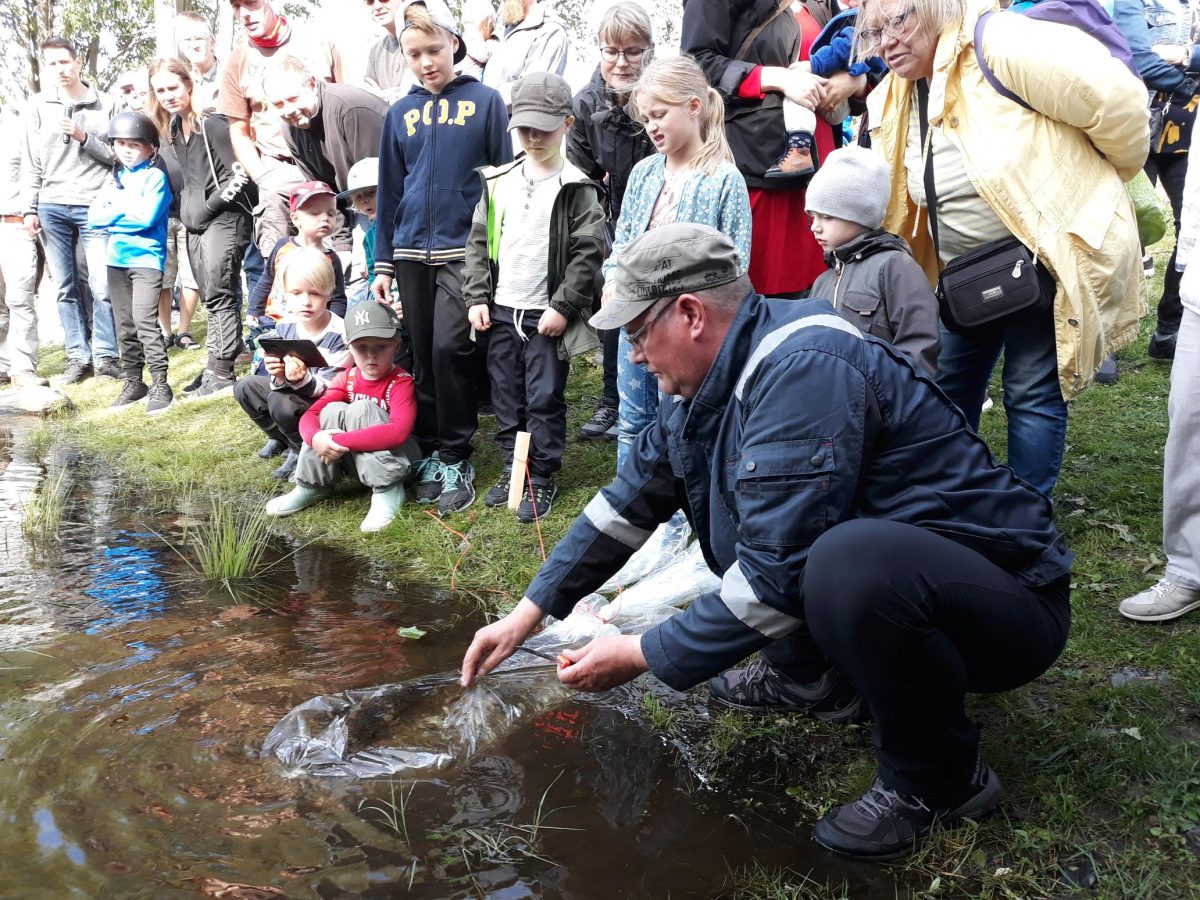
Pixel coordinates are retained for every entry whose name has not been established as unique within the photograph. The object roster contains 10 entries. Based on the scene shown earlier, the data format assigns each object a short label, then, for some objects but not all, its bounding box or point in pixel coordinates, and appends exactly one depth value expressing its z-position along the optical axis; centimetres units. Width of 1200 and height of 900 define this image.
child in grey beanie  328
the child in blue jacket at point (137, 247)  752
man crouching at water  213
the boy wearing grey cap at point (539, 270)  467
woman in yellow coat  317
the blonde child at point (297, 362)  515
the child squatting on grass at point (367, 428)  489
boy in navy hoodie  500
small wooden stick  473
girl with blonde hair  400
